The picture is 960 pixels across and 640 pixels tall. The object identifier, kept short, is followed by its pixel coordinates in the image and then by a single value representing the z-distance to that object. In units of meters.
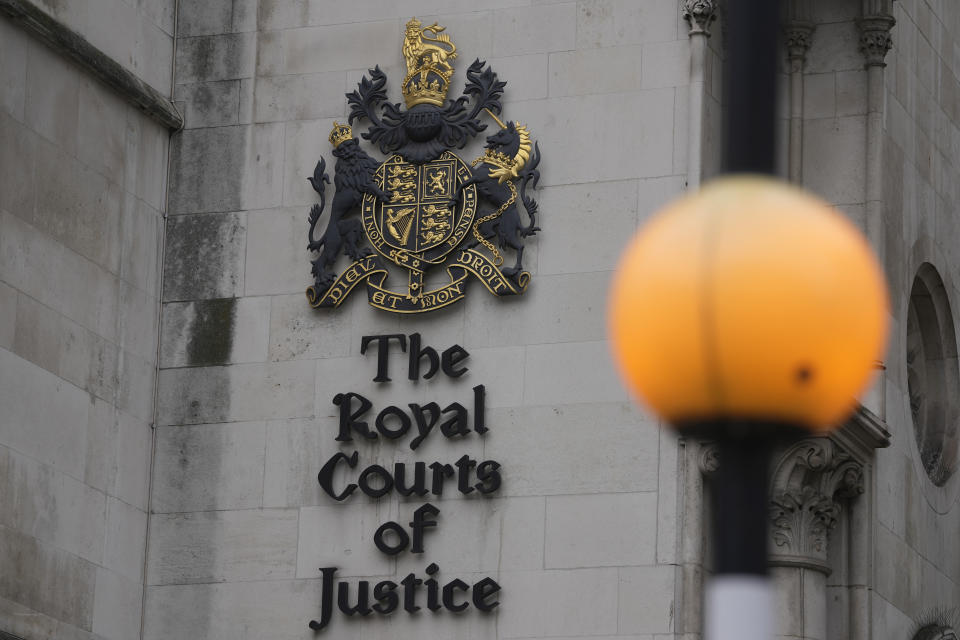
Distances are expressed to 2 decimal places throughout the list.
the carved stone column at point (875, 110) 19.89
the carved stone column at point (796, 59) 20.16
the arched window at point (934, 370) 22.11
